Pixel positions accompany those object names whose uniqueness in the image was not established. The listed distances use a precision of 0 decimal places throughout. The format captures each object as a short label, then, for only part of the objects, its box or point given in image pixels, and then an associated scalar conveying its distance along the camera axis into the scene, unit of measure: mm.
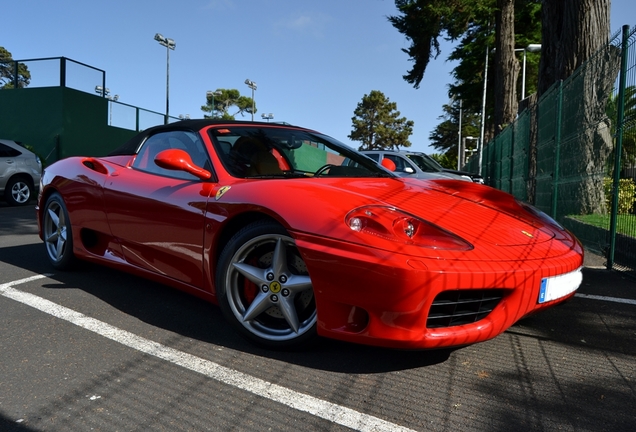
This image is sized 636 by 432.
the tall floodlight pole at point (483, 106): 24594
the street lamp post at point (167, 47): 30094
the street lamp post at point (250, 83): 36594
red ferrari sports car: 2301
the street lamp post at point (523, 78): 24847
